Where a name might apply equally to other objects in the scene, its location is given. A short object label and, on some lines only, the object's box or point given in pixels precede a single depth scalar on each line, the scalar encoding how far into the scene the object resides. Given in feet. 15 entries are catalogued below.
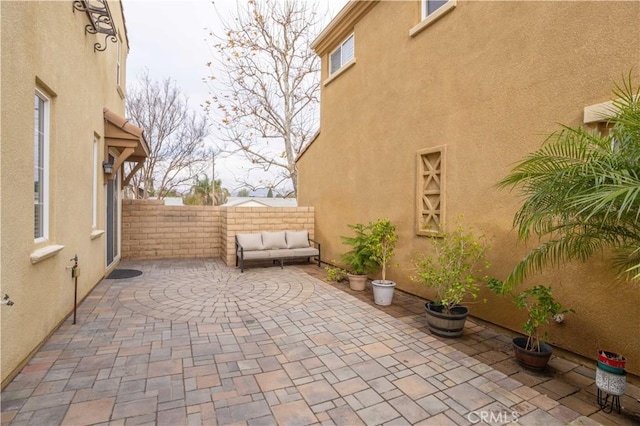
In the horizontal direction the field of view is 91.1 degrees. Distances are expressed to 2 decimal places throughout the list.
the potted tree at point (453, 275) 12.94
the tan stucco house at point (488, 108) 10.32
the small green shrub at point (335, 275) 22.67
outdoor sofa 25.40
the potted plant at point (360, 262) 20.24
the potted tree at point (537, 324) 10.19
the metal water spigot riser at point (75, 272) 13.56
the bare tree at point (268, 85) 44.21
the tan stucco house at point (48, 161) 8.99
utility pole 60.39
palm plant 6.98
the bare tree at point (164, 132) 50.83
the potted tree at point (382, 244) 17.81
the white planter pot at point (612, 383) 8.17
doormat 22.28
